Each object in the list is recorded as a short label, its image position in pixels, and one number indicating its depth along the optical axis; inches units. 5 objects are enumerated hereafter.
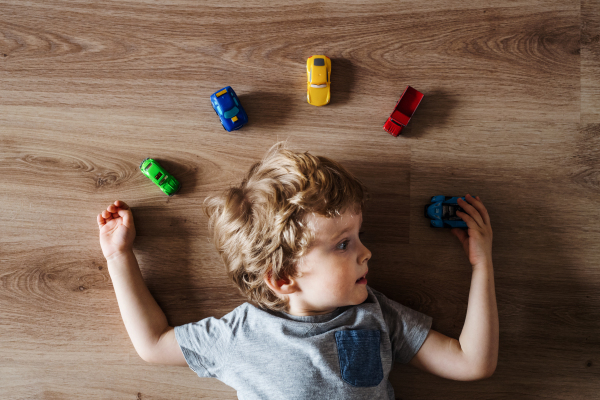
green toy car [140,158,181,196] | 35.3
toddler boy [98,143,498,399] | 30.0
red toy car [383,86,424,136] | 36.2
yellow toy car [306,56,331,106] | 35.1
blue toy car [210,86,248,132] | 35.1
